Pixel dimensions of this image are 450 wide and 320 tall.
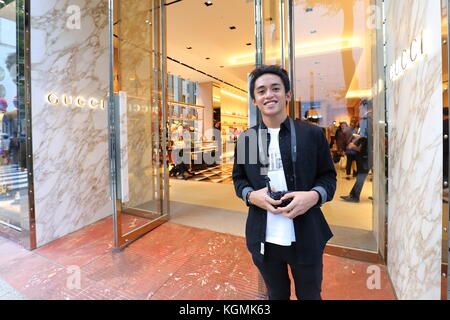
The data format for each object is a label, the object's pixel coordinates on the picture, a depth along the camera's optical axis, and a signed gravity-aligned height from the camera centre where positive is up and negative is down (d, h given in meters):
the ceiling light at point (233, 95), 12.77 +3.69
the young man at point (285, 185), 1.02 -0.13
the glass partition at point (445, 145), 1.01 +0.04
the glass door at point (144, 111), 3.01 +0.70
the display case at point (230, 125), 12.95 +1.96
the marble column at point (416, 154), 1.13 +0.01
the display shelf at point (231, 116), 12.88 +2.50
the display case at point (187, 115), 9.45 +1.96
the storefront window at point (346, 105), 2.40 +0.53
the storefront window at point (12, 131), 2.54 +0.36
